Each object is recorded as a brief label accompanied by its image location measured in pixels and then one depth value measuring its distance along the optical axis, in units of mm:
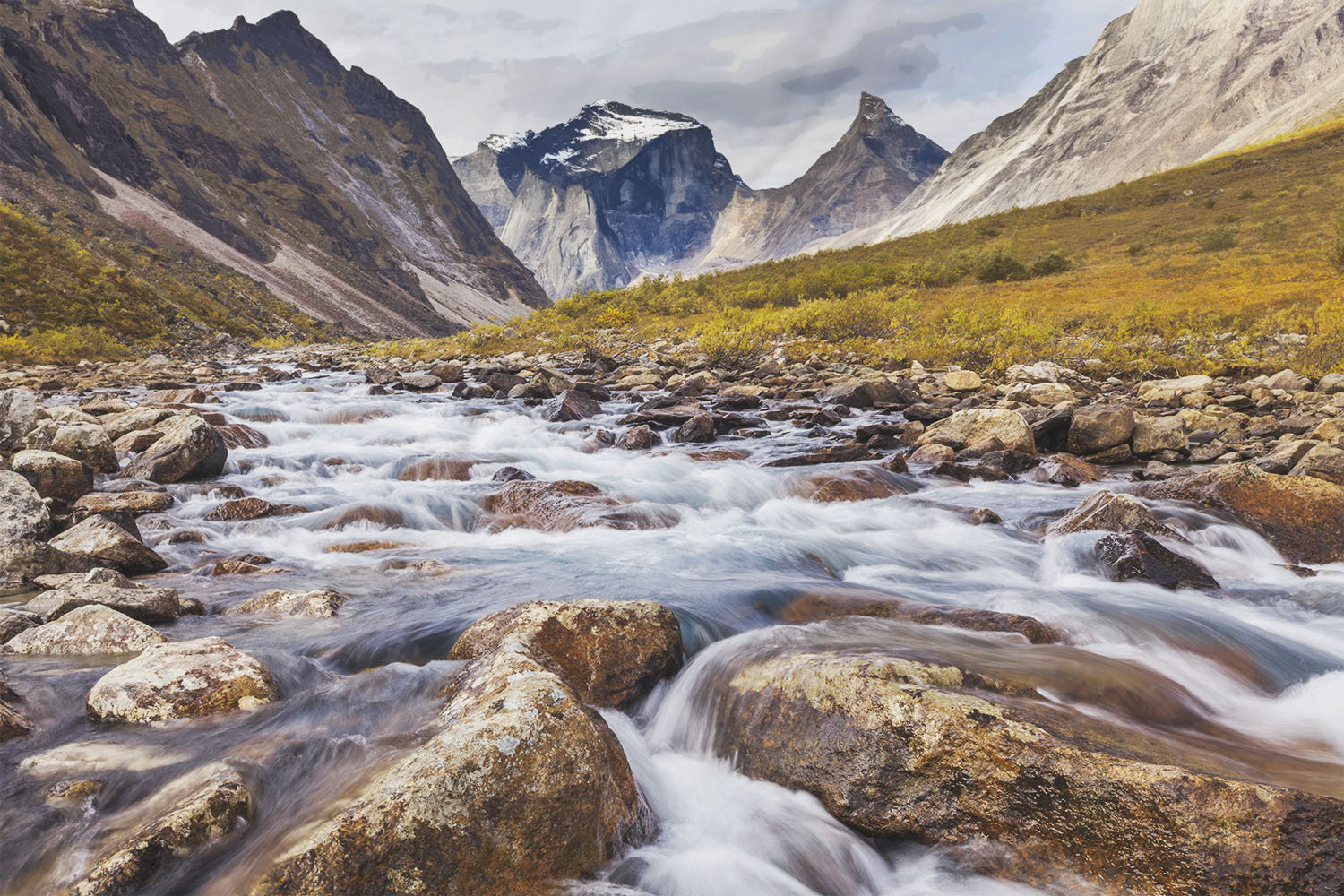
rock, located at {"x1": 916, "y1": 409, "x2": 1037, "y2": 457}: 9469
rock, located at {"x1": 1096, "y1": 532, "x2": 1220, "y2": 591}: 5422
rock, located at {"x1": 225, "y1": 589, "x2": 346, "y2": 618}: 4855
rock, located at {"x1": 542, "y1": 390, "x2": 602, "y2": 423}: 13797
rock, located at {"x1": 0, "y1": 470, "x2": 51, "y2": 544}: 4984
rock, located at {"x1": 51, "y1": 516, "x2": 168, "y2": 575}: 5246
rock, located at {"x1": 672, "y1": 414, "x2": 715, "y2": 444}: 11906
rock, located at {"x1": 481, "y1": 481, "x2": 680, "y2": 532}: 7555
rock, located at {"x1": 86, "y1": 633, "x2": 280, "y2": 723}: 3076
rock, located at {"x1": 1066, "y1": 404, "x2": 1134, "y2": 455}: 9391
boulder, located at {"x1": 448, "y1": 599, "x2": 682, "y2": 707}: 3625
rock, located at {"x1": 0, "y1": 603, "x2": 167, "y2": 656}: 3703
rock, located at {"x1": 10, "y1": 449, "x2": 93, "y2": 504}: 6801
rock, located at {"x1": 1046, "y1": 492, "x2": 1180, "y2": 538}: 6027
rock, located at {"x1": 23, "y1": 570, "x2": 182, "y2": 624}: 4145
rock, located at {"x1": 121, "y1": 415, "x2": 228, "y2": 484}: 8266
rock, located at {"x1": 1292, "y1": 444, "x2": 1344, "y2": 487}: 6596
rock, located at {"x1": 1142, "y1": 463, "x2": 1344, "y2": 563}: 5875
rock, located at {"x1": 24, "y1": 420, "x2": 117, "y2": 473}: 7930
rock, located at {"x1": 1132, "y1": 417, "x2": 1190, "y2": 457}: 9195
